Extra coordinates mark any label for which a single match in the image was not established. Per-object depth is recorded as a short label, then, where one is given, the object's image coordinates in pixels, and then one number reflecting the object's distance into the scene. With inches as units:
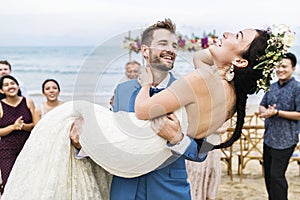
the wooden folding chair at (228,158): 246.2
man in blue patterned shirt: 177.8
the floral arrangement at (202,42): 212.4
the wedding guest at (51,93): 189.9
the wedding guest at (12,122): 170.4
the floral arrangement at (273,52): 79.1
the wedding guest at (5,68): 205.5
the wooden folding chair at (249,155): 243.1
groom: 78.8
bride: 74.9
